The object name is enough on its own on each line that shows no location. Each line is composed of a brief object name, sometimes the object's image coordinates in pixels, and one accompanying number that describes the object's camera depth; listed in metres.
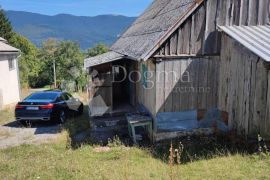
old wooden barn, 8.57
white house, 19.78
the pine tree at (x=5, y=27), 43.75
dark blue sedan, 12.90
